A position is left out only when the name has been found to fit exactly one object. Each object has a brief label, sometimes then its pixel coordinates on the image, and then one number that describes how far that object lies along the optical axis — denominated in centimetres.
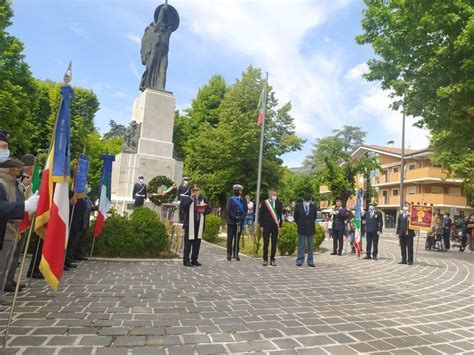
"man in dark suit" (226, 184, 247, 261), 1054
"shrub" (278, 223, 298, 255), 1264
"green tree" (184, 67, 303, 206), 3000
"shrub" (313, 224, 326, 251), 1484
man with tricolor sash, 1022
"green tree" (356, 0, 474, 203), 1422
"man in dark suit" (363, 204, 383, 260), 1348
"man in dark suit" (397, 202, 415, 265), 1243
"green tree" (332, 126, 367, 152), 7438
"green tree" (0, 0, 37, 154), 2338
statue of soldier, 2008
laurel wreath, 1681
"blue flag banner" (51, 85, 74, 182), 404
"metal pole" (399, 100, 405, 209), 2811
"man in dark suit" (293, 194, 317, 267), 1052
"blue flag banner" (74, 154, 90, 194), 741
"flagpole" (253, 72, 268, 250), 1973
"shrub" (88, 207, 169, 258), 980
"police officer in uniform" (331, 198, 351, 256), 1438
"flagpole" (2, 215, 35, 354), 343
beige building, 4381
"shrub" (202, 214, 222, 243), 1688
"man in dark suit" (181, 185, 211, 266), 937
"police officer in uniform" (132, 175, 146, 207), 1603
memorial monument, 1830
